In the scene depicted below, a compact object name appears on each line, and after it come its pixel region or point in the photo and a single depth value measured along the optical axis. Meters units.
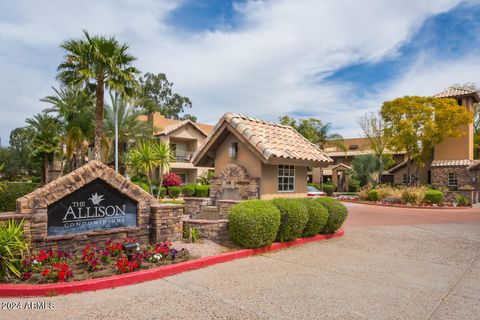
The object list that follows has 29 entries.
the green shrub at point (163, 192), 28.45
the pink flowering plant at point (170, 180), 28.73
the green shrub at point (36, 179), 39.66
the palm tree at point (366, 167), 35.69
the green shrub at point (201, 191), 28.72
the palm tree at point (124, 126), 29.16
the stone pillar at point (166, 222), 8.41
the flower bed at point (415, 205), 22.05
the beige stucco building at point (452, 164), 30.44
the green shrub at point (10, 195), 13.87
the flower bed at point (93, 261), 5.75
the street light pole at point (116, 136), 20.52
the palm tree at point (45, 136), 32.06
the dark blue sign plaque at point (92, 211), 7.00
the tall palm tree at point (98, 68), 18.00
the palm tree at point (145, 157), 15.61
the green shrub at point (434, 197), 22.73
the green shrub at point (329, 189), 33.78
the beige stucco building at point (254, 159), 11.01
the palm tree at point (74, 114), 27.17
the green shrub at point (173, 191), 28.02
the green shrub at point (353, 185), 36.78
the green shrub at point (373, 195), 25.58
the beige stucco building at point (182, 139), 35.09
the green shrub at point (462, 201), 22.70
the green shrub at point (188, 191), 28.81
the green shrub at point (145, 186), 27.00
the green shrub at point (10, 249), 5.59
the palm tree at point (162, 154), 15.96
